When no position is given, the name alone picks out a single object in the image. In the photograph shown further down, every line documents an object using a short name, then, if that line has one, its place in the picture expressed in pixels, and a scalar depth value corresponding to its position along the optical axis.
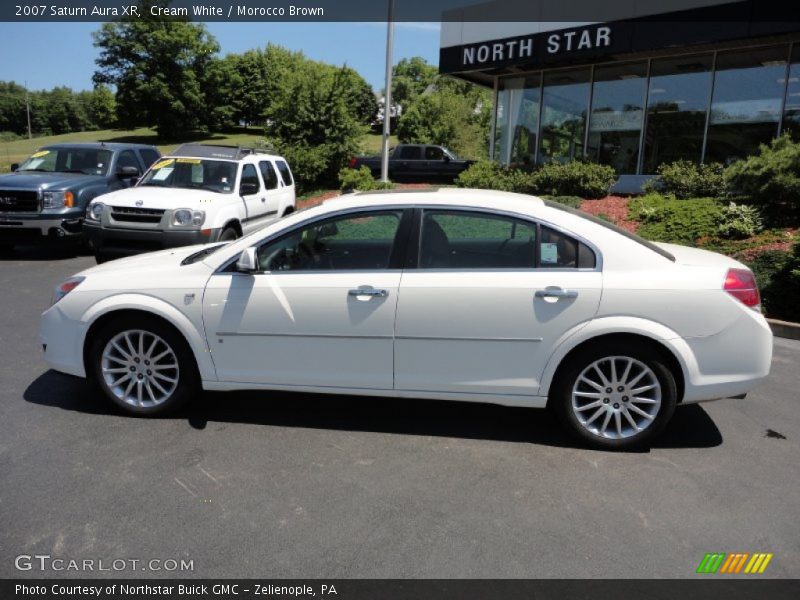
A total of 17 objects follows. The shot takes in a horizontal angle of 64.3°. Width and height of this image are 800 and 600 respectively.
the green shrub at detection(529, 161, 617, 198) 14.33
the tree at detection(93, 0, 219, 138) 65.44
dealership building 14.19
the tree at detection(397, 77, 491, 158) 39.75
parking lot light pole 17.92
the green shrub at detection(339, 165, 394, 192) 18.38
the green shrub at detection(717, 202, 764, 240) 9.82
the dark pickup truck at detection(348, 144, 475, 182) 22.89
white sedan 3.95
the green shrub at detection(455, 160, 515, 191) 15.89
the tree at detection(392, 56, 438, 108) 91.75
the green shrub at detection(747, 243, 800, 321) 7.26
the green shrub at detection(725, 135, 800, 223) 9.80
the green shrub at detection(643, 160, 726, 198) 12.58
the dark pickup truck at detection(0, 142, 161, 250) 10.45
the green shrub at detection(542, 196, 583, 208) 13.37
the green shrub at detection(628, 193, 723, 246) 10.36
